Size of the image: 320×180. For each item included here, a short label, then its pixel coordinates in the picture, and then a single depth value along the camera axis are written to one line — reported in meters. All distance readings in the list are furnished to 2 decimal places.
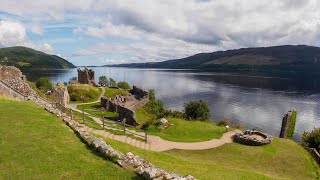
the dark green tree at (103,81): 119.84
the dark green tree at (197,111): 48.82
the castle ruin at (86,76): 78.20
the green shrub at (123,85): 96.88
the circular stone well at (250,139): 25.75
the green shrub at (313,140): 30.91
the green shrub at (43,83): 89.65
